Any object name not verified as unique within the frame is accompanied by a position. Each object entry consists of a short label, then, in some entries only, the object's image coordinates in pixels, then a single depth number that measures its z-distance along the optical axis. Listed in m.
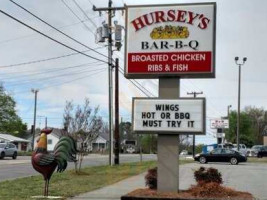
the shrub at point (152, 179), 14.86
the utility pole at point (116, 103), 36.06
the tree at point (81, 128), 28.39
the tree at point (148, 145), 100.01
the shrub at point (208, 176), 14.84
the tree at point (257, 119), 132.00
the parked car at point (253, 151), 72.16
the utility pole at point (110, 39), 34.66
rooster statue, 15.08
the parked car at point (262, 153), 69.12
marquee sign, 14.18
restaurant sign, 14.26
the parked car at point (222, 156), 43.22
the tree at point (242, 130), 111.60
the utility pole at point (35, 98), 92.38
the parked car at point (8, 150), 46.75
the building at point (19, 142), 90.11
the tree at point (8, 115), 103.38
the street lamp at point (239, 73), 58.34
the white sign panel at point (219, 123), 70.38
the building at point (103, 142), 140.75
